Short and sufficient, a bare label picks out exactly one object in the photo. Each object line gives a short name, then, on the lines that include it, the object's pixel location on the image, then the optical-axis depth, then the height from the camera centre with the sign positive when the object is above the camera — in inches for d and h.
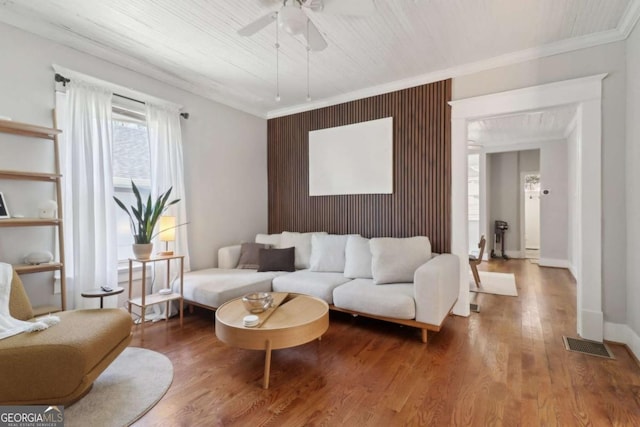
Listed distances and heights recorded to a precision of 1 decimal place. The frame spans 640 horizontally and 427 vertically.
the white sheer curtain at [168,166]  133.4 +20.5
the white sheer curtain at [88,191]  108.3 +7.6
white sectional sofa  105.1 -30.5
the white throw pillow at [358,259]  135.2 -23.8
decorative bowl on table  91.4 -28.8
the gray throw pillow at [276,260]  149.2 -25.6
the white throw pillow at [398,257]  123.3 -21.0
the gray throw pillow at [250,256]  155.9 -24.6
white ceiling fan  76.1 +52.6
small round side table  100.6 -28.2
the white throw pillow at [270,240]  166.8 -17.4
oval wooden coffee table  79.1 -32.4
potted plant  116.6 -5.8
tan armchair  61.7 -32.5
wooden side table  112.1 -35.0
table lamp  129.0 -8.1
